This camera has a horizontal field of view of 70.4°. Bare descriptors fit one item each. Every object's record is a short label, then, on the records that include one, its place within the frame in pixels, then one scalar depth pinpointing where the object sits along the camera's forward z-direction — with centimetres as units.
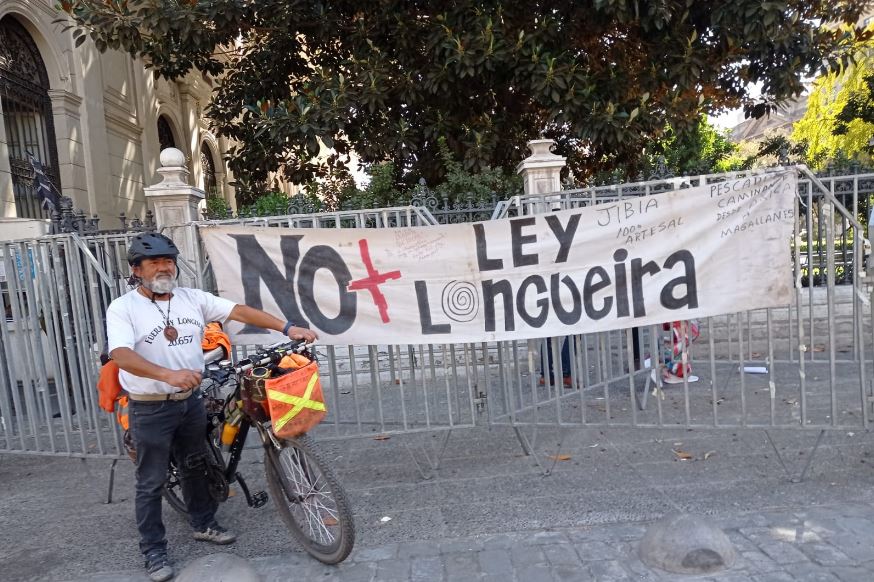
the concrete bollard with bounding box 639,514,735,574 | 307
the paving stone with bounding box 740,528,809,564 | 314
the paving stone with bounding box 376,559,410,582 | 322
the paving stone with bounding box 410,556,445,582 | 321
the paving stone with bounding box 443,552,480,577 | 324
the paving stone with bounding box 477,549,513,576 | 322
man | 327
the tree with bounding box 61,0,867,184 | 784
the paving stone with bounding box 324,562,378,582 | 326
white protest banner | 400
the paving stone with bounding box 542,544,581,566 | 326
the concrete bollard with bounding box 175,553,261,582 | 302
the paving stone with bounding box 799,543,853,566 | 308
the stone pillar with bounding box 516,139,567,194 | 696
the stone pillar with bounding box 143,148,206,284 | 641
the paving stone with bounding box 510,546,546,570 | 328
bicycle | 328
